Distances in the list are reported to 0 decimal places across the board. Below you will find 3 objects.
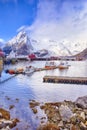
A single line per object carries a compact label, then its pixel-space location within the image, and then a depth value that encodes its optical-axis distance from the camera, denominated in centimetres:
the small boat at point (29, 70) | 2374
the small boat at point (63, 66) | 3104
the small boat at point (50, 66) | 3049
